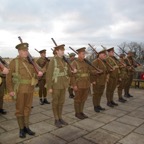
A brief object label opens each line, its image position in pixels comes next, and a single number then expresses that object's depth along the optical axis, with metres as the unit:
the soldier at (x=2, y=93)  7.26
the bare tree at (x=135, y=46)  67.14
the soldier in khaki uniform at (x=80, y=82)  6.80
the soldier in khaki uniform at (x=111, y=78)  8.53
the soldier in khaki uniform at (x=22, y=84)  5.17
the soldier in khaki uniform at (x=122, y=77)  9.63
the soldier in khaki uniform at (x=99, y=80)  7.71
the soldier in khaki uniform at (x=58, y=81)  6.00
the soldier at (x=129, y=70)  10.52
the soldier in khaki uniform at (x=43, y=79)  8.80
